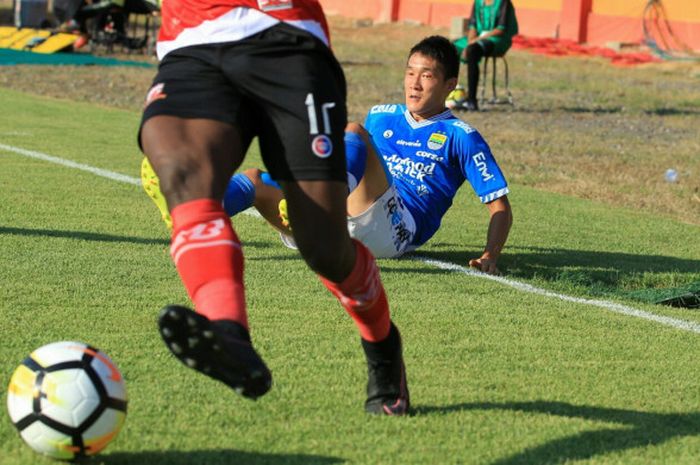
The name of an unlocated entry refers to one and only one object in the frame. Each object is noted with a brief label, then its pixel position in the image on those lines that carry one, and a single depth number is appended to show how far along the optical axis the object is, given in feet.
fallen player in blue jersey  41.22
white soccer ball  21.33
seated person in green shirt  105.91
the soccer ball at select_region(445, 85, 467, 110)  105.50
